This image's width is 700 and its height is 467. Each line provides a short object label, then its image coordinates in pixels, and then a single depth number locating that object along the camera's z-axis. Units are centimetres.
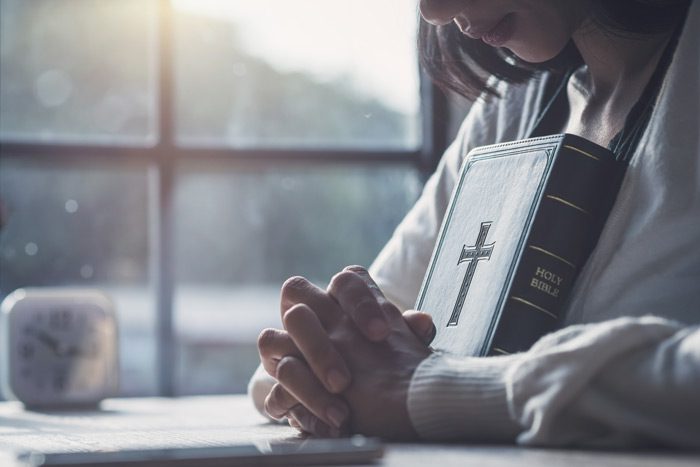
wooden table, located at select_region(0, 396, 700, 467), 93
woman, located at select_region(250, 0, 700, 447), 96
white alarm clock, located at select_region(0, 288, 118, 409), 163
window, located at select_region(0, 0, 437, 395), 190
